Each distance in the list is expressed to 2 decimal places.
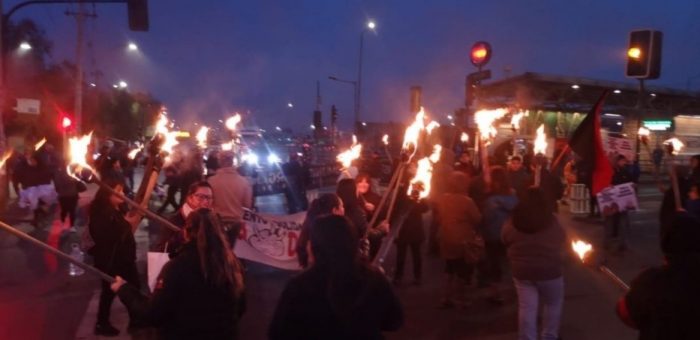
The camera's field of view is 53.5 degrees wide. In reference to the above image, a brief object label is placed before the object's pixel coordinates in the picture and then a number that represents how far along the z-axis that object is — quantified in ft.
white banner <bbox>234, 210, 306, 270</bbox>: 31.78
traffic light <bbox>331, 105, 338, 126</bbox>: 104.99
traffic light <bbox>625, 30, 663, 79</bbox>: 35.99
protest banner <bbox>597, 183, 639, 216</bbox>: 40.01
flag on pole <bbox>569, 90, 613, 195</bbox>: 20.67
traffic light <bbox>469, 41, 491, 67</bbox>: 39.96
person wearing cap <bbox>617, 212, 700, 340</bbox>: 10.54
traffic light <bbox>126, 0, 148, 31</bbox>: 49.49
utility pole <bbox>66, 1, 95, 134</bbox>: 88.28
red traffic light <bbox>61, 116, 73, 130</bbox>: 67.90
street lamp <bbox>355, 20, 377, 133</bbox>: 153.87
